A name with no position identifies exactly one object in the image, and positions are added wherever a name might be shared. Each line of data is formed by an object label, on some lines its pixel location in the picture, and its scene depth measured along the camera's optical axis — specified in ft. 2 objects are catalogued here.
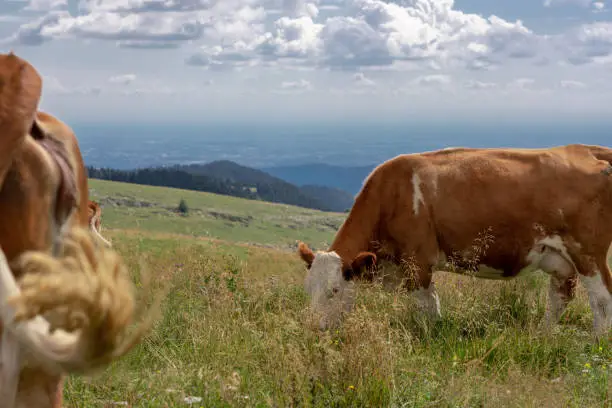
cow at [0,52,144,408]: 10.12
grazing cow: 29.73
